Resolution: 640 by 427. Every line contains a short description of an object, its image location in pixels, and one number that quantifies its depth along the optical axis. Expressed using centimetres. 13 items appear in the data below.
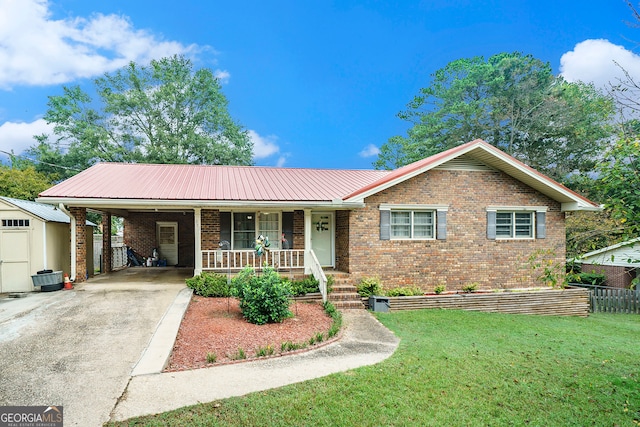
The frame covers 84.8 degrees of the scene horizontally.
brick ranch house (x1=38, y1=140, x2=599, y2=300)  1108
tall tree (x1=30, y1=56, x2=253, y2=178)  2492
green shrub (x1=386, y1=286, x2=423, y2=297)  1085
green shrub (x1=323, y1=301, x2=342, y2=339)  723
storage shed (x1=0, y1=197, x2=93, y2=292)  1037
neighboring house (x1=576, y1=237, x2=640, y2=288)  1606
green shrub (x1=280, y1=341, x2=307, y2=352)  612
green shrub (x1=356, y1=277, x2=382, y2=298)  1068
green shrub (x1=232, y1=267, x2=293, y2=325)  775
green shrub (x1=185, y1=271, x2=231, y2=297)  997
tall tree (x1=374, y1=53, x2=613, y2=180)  2339
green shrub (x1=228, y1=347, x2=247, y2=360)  567
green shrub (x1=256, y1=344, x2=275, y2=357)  585
